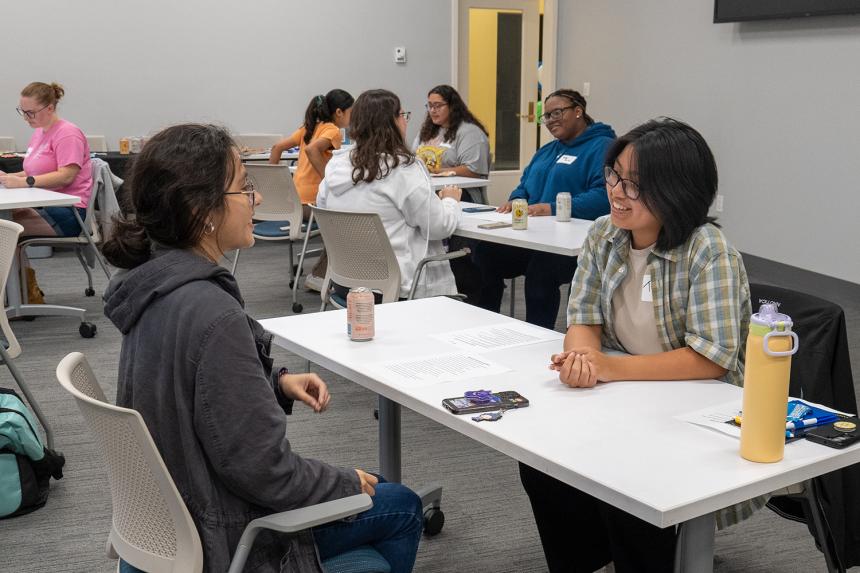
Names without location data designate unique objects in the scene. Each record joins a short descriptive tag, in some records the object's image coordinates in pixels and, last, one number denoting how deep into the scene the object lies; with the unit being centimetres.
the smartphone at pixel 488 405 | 162
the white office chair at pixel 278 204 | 533
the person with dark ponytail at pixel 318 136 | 559
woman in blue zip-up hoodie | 417
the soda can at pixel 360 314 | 204
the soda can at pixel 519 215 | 373
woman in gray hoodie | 139
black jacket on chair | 188
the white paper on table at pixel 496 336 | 207
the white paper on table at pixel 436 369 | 182
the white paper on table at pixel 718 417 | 151
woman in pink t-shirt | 491
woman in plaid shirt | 180
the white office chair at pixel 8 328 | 294
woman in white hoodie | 359
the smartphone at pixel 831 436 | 146
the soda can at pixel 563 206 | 396
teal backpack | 275
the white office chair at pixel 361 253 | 346
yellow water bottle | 135
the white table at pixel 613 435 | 131
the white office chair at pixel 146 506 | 133
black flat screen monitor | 548
